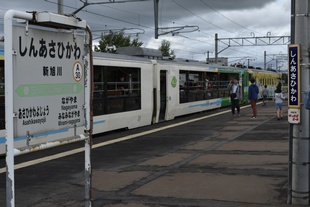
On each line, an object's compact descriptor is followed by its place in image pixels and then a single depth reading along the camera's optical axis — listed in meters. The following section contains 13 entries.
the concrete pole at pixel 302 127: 5.43
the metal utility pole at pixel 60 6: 16.61
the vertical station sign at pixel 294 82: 5.39
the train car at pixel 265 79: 35.84
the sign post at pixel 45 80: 3.47
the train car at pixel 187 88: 17.59
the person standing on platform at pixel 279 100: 17.38
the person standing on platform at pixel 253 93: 18.36
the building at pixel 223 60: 62.08
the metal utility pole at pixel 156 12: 20.01
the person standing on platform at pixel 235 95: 19.20
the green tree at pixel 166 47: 61.38
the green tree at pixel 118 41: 47.59
